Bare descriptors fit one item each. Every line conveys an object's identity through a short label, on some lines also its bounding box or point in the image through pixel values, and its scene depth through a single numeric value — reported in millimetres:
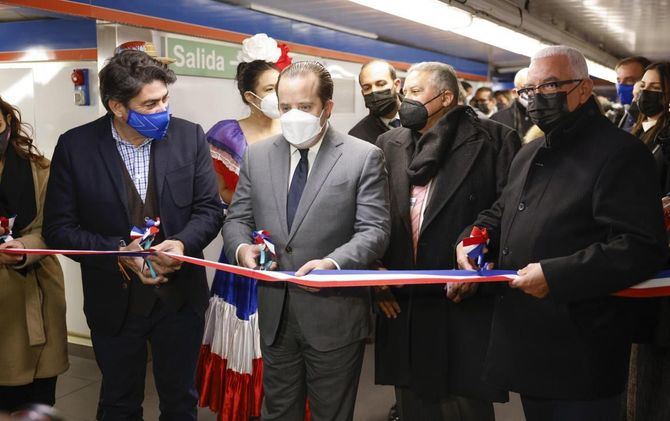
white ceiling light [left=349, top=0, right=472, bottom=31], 5523
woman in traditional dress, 3740
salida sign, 5238
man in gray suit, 2549
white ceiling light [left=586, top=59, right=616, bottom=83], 12172
